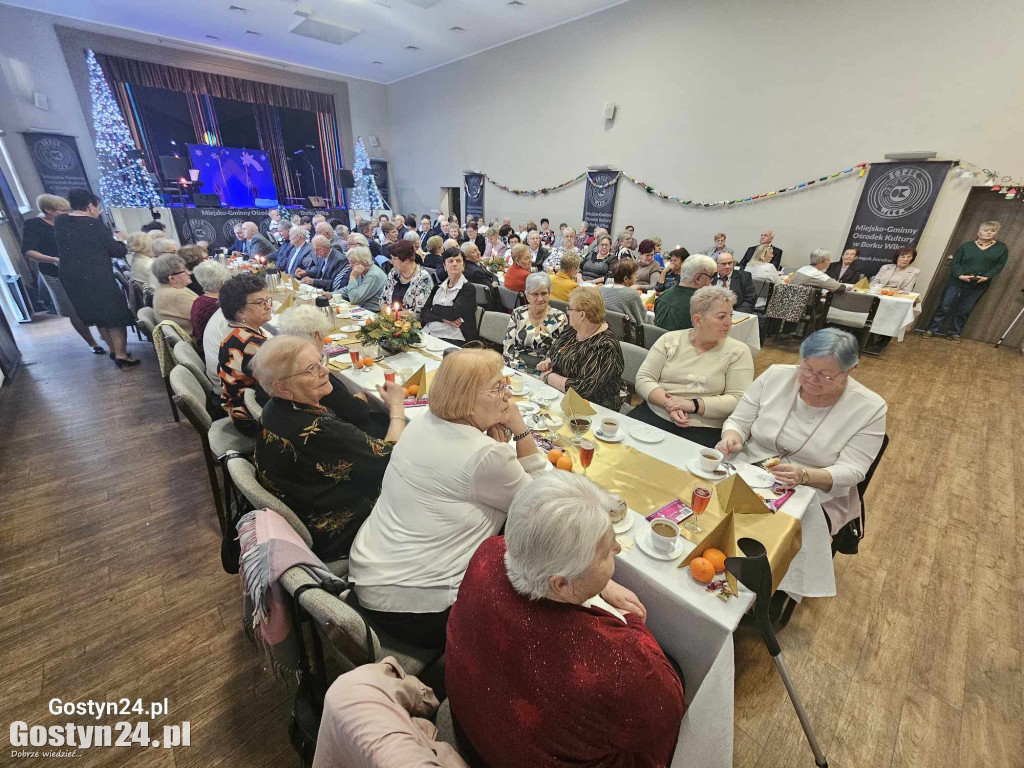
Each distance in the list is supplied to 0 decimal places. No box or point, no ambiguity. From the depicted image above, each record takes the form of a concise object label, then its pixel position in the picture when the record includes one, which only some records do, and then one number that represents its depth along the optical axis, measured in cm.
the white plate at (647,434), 188
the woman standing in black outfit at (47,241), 499
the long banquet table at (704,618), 108
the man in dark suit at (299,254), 606
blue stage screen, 1090
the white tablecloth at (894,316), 507
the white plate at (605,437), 187
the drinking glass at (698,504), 141
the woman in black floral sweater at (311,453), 145
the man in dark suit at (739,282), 512
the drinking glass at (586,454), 157
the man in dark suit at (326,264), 559
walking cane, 110
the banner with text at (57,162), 827
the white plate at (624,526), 137
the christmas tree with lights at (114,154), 924
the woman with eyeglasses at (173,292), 348
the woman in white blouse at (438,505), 125
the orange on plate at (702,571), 118
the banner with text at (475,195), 1160
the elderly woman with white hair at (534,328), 300
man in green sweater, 343
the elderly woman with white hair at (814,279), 531
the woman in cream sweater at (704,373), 221
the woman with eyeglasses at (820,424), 168
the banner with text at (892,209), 569
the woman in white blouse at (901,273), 588
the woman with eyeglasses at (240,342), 235
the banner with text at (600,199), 879
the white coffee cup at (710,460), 163
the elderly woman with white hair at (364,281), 433
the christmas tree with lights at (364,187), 1348
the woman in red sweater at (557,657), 79
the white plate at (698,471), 164
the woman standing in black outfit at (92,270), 436
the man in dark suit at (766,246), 663
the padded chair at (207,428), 191
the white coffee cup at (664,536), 127
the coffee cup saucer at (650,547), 127
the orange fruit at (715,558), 123
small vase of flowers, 287
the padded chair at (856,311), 532
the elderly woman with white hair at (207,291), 310
